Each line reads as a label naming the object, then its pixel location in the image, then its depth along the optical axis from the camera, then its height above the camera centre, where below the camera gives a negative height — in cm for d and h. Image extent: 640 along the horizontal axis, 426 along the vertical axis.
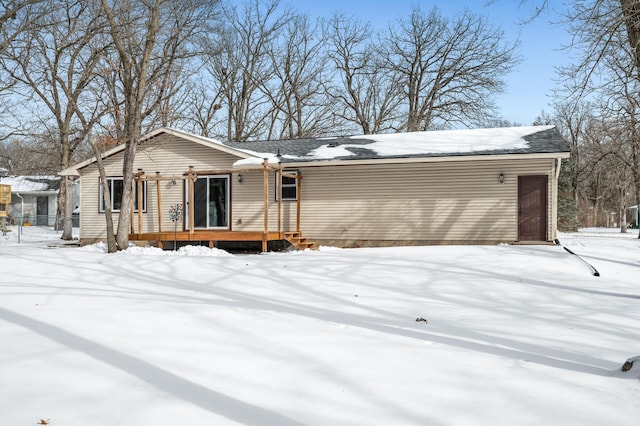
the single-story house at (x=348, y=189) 1444 +67
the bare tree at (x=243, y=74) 3372 +899
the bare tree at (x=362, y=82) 3425 +873
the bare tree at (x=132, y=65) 1484 +431
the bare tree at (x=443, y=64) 3131 +927
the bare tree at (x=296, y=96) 3431 +766
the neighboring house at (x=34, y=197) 3834 +102
